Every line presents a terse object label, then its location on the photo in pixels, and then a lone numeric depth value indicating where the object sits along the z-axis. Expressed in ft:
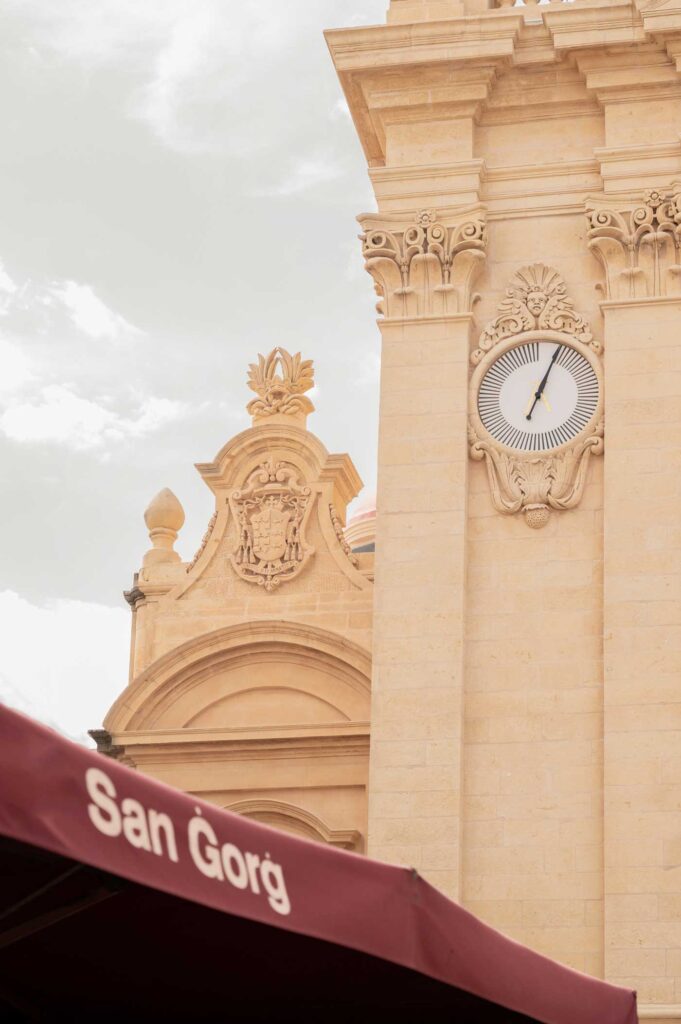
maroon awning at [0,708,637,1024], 30.05
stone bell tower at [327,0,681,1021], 83.49
